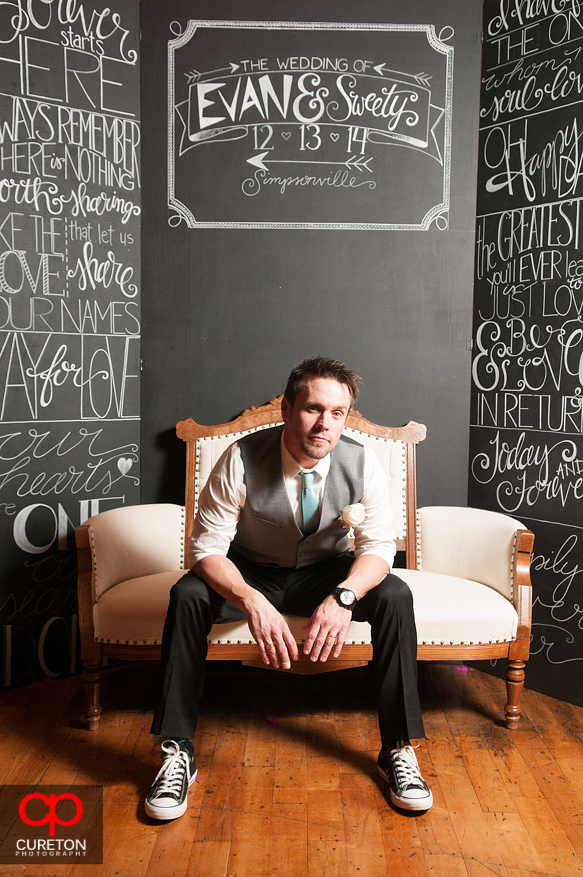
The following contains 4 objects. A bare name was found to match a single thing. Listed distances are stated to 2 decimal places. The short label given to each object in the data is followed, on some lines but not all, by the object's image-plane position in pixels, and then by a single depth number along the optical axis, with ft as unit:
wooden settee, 7.68
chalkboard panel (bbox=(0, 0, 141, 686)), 8.92
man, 6.56
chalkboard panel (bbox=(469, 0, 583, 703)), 8.87
